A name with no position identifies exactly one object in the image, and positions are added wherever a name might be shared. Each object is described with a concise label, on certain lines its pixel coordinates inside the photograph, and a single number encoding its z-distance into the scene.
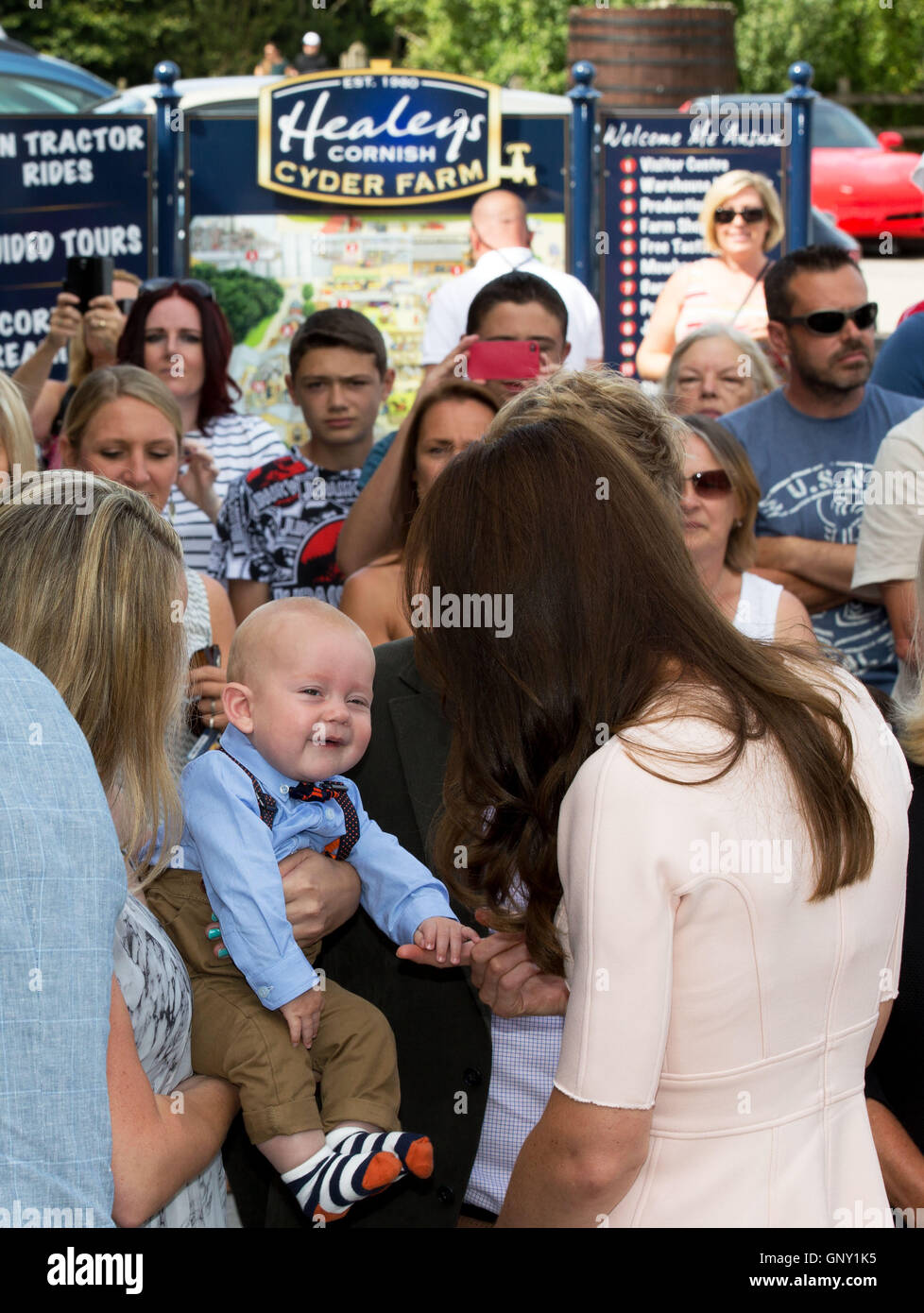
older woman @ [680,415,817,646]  3.58
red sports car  16.53
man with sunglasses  4.21
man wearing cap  12.20
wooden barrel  13.80
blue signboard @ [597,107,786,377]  7.64
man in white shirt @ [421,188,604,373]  6.09
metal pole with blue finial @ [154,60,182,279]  7.30
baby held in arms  2.36
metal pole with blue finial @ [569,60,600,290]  7.44
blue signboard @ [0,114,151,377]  7.39
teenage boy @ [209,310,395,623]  4.39
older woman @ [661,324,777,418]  5.24
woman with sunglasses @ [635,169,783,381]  6.39
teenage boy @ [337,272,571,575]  4.14
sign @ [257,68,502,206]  7.14
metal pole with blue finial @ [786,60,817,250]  7.60
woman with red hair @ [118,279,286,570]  5.18
